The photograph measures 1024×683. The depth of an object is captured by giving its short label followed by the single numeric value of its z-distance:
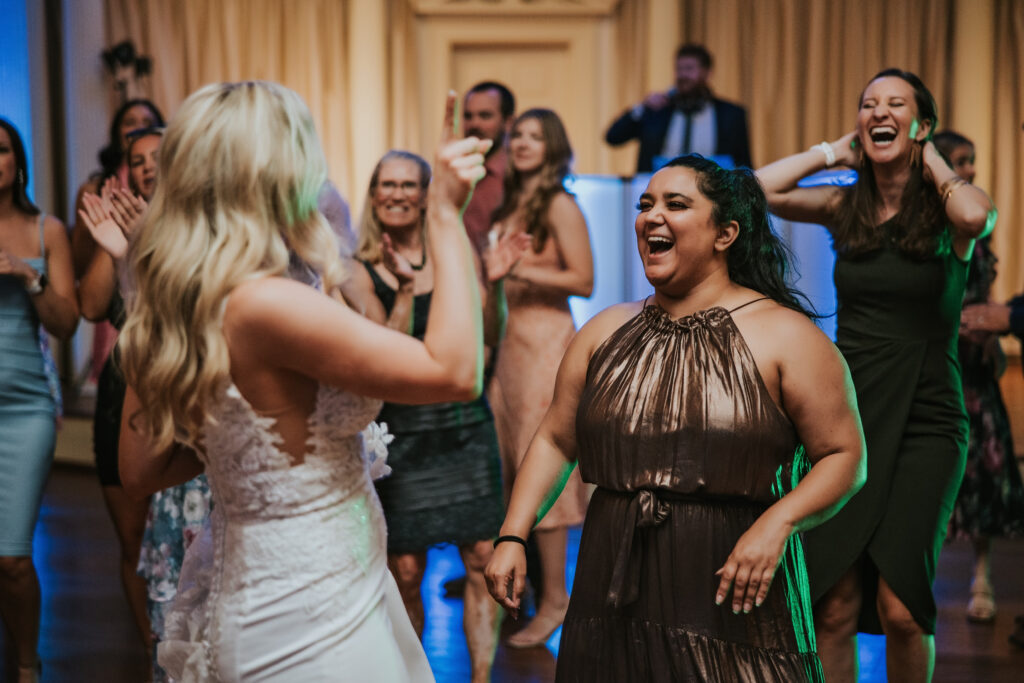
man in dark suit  6.94
